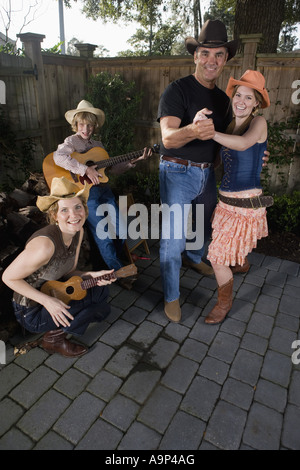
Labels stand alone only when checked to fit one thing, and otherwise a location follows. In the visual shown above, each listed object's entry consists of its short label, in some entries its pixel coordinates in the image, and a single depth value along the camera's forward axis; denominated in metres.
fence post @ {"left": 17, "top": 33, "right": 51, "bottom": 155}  5.62
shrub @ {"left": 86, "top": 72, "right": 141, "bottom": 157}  5.98
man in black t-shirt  2.78
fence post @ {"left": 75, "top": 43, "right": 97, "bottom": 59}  6.96
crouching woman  2.34
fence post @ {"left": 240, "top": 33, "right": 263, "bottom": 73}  4.97
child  3.46
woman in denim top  2.57
